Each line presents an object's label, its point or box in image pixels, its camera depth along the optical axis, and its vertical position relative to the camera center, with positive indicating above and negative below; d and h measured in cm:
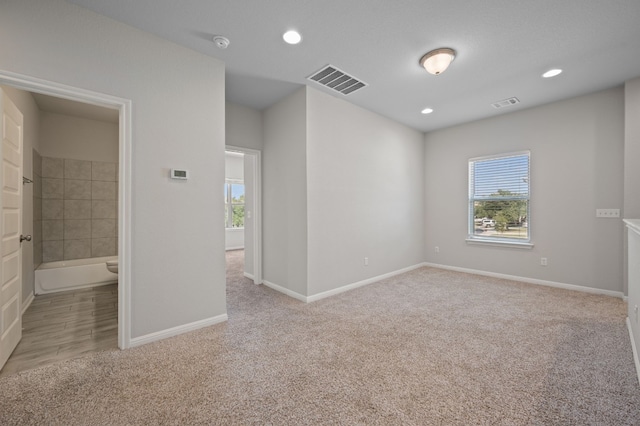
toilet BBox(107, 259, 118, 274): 407 -84
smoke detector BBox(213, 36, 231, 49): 248 +162
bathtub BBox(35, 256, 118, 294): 383 -97
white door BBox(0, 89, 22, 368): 200 -12
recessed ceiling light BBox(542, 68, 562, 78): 311 +166
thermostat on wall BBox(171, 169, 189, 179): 254 +37
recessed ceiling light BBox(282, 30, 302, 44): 244 +164
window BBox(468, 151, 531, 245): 445 +23
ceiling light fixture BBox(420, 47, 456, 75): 267 +157
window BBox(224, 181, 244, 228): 841 +25
